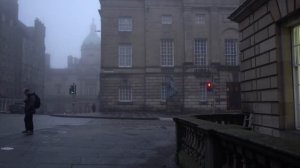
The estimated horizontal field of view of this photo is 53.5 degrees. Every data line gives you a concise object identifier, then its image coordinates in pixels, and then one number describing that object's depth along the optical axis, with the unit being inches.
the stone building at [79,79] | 2379.3
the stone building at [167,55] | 1378.0
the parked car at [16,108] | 1340.3
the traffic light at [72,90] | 1090.3
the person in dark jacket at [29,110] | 430.9
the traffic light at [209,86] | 985.9
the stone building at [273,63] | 301.1
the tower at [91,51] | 3459.0
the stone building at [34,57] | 2190.9
